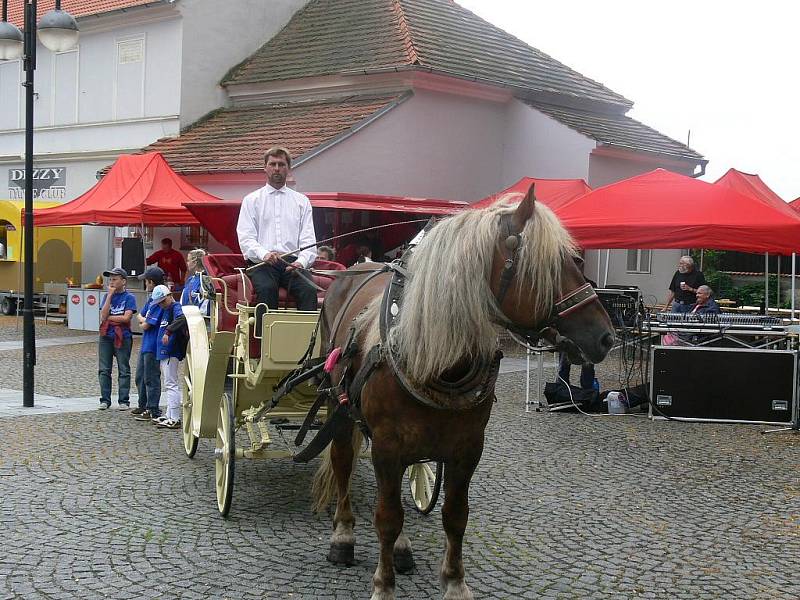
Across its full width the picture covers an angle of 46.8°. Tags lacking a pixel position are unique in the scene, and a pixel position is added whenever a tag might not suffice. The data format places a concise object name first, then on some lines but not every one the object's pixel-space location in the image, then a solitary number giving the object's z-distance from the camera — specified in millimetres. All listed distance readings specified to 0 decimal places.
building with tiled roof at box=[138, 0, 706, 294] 18656
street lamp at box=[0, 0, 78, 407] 10258
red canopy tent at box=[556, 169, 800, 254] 10492
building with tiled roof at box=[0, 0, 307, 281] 22172
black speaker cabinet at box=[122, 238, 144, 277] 19047
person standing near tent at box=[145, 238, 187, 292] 18766
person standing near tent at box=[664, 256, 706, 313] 14169
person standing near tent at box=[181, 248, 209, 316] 9792
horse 3846
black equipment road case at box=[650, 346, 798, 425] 10258
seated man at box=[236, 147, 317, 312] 6164
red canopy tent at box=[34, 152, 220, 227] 16625
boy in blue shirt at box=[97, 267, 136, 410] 10016
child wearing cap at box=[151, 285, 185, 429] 9219
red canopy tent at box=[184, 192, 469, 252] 14802
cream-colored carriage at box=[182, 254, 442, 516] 5820
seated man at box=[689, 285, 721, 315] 12328
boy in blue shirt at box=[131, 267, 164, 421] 9477
